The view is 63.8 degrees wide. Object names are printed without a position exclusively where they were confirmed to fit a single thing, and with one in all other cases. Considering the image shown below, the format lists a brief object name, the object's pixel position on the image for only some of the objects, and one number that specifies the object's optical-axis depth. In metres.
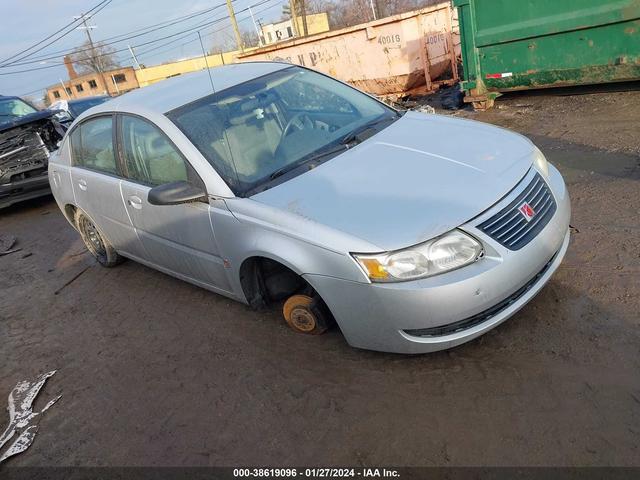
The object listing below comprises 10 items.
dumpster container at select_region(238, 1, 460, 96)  10.41
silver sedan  2.50
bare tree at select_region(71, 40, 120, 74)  49.59
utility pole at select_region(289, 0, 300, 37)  24.54
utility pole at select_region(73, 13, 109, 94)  47.31
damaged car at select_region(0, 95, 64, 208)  8.23
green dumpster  6.56
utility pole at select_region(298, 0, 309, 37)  26.10
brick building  64.00
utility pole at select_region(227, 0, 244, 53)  20.66
